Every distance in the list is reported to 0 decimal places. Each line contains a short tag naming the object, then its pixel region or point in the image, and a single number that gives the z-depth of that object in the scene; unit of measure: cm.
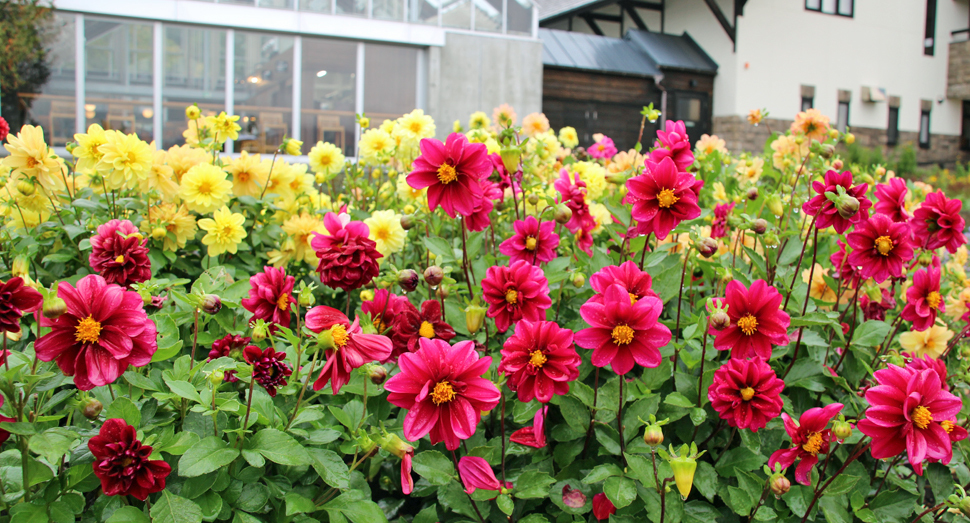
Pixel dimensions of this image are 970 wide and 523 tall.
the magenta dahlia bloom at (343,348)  71
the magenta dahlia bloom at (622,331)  76
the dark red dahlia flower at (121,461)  68
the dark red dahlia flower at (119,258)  91
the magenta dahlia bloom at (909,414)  74
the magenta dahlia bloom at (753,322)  85
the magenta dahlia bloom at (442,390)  71
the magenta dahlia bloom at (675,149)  103
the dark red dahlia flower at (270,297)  88
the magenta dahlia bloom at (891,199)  108
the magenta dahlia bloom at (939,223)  109
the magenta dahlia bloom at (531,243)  108
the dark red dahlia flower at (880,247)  98
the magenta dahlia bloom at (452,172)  88
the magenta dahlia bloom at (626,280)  85
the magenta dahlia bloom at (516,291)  87
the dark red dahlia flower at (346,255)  86
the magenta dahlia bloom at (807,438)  84
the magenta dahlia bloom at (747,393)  84
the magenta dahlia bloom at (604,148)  242
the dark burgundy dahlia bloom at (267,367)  82
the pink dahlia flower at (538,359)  78
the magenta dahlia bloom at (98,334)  65
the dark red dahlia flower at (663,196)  88
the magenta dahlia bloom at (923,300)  107
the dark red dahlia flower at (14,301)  63
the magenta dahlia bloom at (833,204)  95
